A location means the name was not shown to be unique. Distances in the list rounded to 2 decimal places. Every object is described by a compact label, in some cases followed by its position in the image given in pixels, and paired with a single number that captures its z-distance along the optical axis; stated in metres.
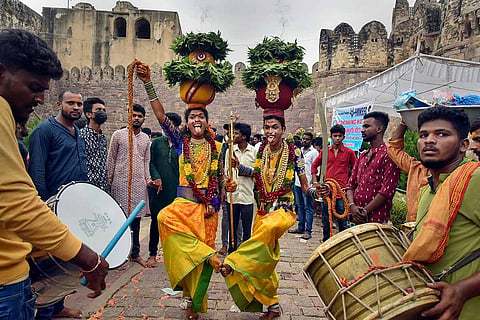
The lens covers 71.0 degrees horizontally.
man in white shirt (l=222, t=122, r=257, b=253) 5.25
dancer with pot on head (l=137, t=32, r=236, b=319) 3.30
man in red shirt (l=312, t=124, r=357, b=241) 5.66
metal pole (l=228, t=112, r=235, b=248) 3.88
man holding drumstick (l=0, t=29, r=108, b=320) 1.37
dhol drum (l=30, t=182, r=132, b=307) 1.91
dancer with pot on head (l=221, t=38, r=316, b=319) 3.30
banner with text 8.35
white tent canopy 6.87
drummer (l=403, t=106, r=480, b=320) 1.61
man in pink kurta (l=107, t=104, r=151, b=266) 5.00
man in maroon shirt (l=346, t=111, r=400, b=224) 3.79
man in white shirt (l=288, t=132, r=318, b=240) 7.20
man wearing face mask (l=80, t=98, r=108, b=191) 4.53
